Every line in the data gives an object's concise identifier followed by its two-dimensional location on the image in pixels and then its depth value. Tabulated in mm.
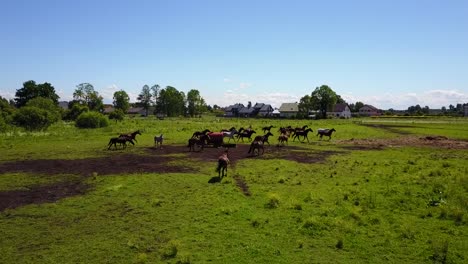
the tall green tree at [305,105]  134375
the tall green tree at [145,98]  161875
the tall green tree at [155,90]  160625
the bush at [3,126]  51784
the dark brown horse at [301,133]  43188
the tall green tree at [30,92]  112750
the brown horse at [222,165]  20469
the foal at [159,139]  36312
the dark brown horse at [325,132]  44981
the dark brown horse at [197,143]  33812
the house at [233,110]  173625
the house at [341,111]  147388
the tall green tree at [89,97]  129875
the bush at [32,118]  57250
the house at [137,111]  183412
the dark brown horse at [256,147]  30938
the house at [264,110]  162150
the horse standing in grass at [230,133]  40688
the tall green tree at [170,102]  143250
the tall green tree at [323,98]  125625
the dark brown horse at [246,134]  42594
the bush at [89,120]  66000
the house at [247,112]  166250
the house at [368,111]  173375
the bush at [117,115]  85812
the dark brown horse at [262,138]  34809
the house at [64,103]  180325
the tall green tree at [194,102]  150750
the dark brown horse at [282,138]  37612
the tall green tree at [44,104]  67000
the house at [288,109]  155000
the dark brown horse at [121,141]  34969
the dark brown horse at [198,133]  40253
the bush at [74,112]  95625
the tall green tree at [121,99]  154000
